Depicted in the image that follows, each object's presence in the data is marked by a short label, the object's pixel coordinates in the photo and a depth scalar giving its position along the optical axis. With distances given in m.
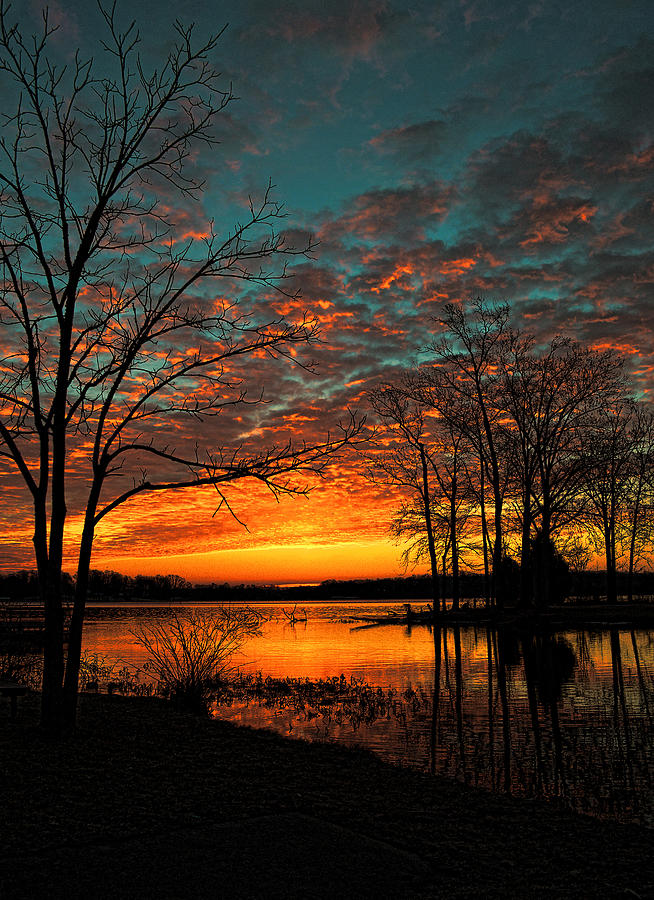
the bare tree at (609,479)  40.53
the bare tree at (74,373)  9.60
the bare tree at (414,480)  42.33
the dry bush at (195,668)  13.55
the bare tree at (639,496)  47.16
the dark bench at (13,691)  10.11
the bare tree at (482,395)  38.12
